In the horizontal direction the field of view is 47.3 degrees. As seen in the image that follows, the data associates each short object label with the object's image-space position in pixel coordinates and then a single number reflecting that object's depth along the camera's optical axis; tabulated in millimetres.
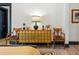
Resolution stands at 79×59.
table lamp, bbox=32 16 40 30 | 4586
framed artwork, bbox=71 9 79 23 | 4712
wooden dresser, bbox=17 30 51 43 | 4270
